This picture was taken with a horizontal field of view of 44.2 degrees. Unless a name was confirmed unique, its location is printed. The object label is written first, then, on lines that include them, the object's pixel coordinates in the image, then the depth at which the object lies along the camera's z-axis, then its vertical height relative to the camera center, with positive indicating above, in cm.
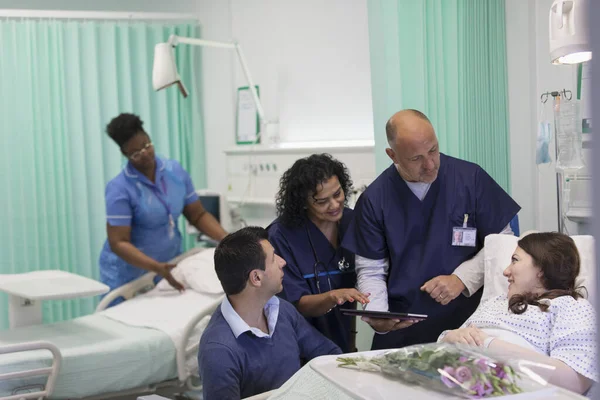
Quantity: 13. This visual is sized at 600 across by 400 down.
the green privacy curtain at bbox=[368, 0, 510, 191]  278 +32
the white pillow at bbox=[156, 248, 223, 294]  360 -55
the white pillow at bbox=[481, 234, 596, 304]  226 -33
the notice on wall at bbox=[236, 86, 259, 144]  494 +28
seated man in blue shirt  206 -47
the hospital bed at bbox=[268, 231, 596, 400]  146 -48
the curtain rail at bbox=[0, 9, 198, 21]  438 +95
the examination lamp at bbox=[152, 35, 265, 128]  413 +54
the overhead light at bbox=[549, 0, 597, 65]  233 +36
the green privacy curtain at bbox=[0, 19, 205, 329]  438 +25
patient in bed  173 -43
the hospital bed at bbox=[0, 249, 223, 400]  289 -75
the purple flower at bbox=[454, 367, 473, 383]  142 -43
